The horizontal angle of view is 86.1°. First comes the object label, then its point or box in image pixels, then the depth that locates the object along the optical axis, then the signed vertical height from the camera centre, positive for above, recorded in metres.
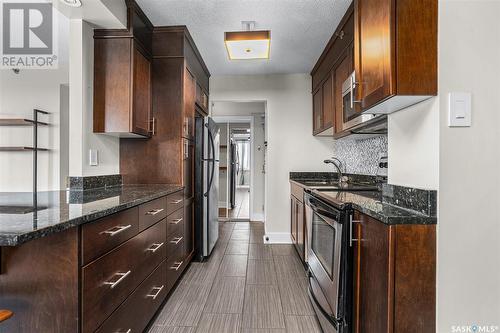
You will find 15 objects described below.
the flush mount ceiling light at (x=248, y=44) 2.35 +1.11
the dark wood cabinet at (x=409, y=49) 1.15 +0.51
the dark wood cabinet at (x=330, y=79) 2.47 +1.04
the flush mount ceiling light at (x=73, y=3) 1.81 +1.11
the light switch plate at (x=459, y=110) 1.13 +0.24
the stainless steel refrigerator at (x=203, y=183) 3.13 -0.22
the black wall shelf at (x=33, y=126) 3.21 +0.45
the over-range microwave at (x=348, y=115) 2.11 +0.46
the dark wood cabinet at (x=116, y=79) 2.24 +0.73
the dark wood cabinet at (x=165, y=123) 2.65 +0.42
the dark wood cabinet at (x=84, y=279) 1.03 -0.51
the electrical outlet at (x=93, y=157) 2.17 +0.06
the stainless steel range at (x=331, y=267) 1.47 -0.62
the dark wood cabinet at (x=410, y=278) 1.13 -0.48
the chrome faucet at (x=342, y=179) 3.28 -0.17
